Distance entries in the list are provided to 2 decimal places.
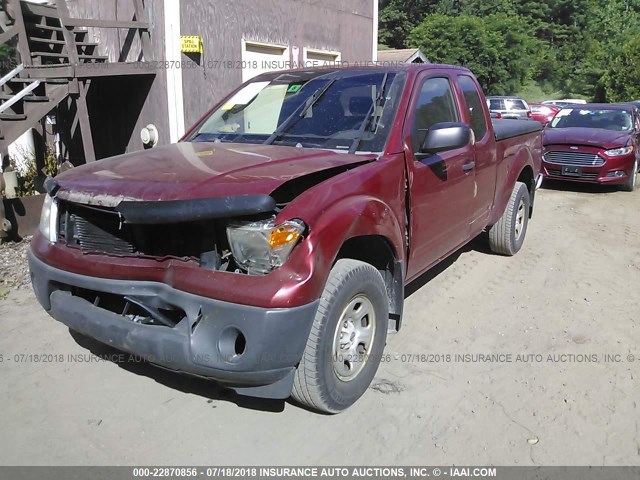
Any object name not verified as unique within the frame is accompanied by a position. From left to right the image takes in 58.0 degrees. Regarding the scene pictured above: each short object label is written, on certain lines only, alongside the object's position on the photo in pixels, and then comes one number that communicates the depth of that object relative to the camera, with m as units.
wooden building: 7.48
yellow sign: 8.02
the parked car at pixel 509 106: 24.83
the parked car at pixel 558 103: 29.86
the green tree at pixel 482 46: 36.44
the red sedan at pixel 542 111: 25.16
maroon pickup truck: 2.66
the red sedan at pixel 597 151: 10.39
